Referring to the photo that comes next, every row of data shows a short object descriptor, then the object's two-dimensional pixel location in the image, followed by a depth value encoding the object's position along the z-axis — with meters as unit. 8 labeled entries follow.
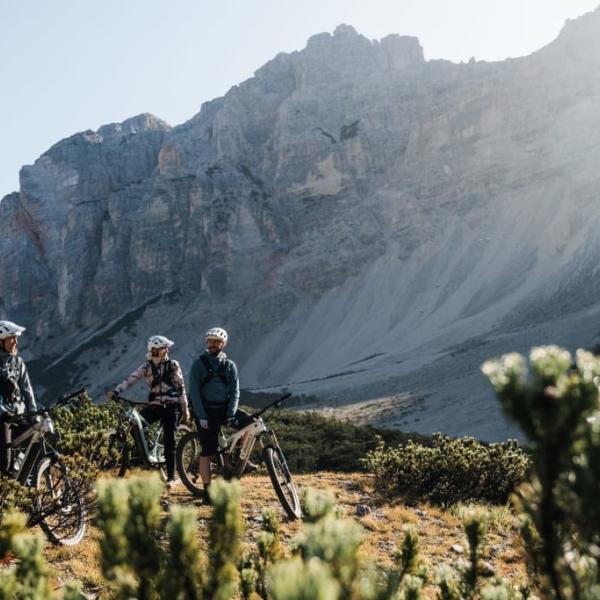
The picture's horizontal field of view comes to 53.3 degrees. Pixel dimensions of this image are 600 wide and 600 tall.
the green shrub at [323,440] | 14.18
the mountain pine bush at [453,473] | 9.80
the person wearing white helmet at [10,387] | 6.34
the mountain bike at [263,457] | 7.52
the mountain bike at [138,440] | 8.38
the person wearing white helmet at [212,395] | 7.66
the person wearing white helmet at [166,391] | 8.50
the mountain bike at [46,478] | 6.23
